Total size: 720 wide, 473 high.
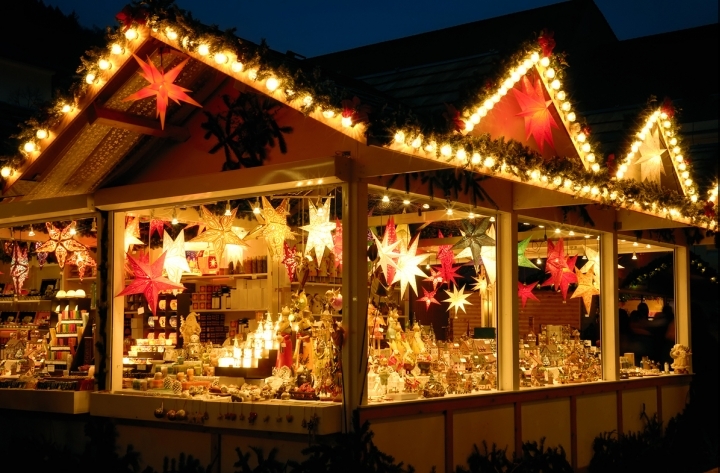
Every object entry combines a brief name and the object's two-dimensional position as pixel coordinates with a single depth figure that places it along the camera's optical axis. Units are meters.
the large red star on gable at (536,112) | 8.16
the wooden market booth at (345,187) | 7.09
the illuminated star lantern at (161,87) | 7.25
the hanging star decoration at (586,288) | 11.35
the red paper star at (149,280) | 8.84
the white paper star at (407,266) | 8.84
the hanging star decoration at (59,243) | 10.67
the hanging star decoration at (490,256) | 9.10
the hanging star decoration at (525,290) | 10.85
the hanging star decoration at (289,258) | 9.61
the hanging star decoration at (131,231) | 9.43
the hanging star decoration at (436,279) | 10.63
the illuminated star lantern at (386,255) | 8.62
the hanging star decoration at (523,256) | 10.60
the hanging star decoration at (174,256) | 9.23
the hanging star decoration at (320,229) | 8.46
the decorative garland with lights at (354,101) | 6.71
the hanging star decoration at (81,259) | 11.16
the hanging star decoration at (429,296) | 10.45
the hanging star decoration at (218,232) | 9.56
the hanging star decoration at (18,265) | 11.07
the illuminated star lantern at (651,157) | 10.30
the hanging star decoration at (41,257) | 11.63
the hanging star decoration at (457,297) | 11.05
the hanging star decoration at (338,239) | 8.47
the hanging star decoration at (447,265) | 10.34
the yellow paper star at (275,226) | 9.31
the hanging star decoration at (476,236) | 9.03
